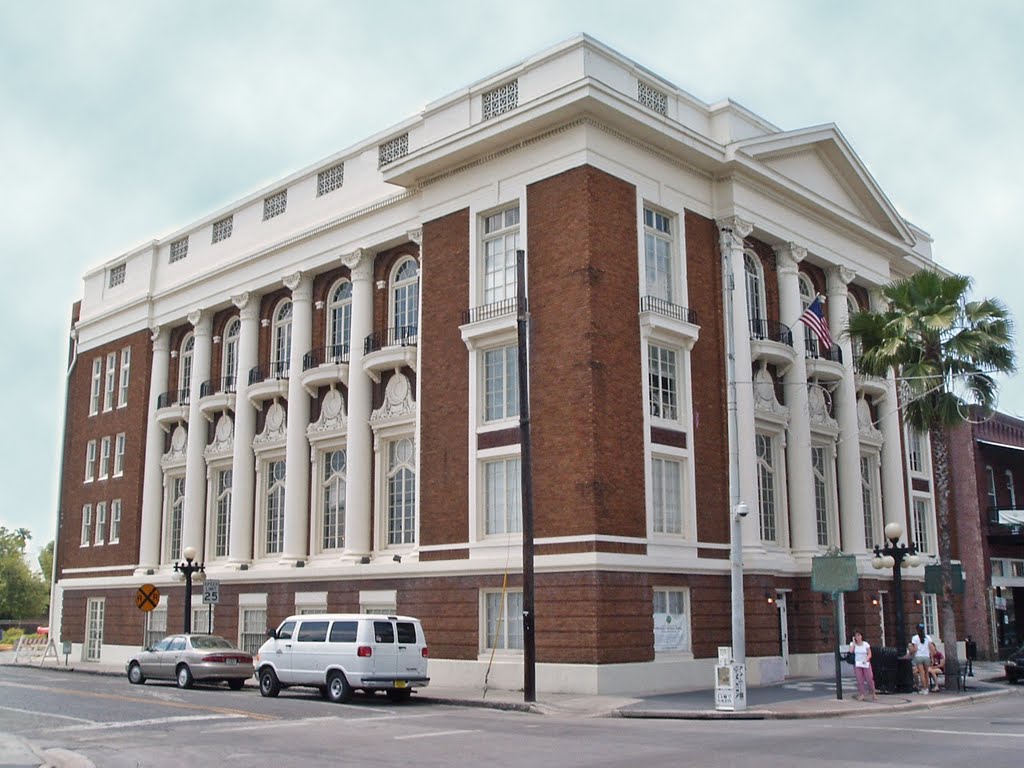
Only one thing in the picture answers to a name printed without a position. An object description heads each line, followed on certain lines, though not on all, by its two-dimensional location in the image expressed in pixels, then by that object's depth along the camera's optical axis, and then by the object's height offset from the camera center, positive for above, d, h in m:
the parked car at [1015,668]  30.16 -2.41
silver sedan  29.41 -2.04
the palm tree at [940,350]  28.66 +6.04
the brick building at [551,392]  28.19 +5.84
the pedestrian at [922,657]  26.86 -1.88
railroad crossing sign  34.88 -0.39
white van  24.38 -1.59
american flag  29.61 +7.03
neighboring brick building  42.56 +1.98
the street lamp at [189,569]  35.72 +0.57
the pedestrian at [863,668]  24.60 -1.94
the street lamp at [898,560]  26.73 +0.51
